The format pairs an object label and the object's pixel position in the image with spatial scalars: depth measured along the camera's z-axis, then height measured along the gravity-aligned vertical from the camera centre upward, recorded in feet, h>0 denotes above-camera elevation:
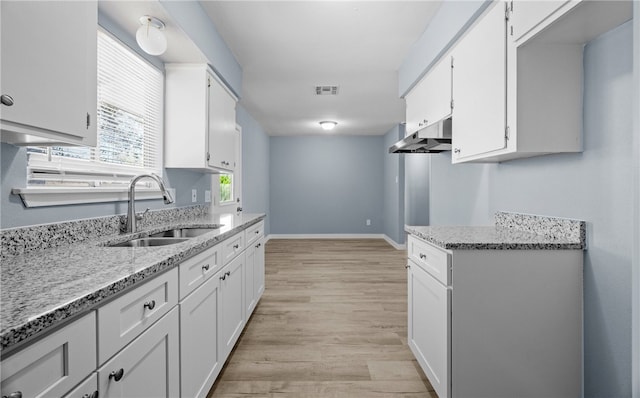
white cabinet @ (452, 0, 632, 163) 4.22 +2.04
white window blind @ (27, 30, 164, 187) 4.74 +1.33
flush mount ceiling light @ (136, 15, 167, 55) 5.89 +2.96
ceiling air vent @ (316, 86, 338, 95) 13.71 +4.80
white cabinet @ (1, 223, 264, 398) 2.12 -1.39
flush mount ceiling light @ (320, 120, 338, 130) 19.83 +4.71
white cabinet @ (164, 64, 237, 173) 8.18 +2.10
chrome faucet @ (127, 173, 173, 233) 5.97 -0.21
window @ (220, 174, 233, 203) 14.69 +0.50
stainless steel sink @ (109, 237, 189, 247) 5.71 -0.82
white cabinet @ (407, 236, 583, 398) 4.82 -1.89
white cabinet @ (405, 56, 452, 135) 7.42 +2.72
